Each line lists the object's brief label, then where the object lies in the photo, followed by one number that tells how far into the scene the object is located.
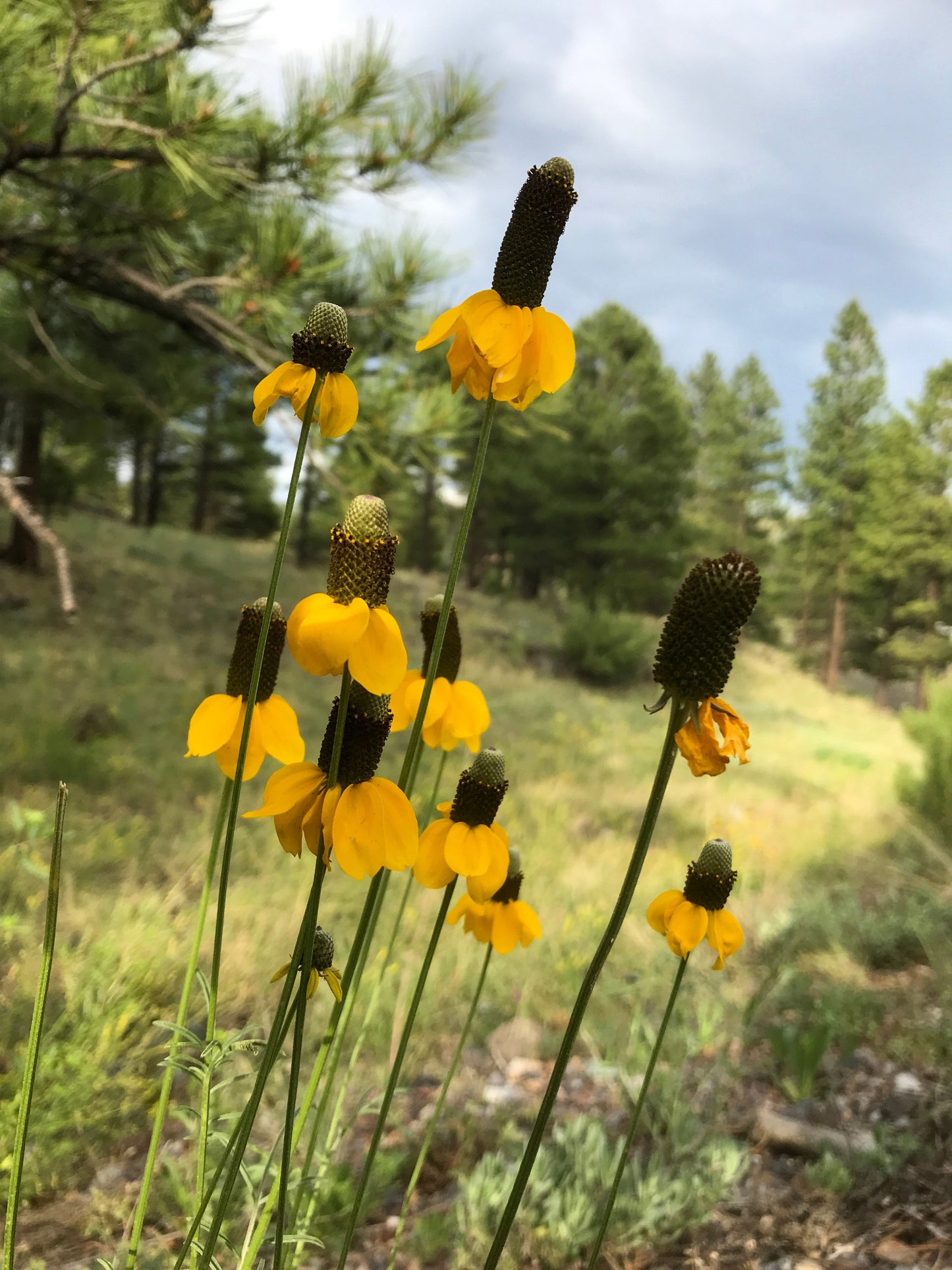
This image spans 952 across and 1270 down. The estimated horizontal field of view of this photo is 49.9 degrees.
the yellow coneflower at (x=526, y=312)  0.24
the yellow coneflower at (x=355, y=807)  0.22
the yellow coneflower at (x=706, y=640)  0.22
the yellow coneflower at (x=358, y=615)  0.21
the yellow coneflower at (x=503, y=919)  0.34
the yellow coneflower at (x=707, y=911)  0.31
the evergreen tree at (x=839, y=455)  16.75
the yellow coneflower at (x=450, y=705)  0.31
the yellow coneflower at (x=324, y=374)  0.24
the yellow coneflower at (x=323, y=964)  0.27
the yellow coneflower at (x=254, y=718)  0.27
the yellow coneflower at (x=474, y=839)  0.28
